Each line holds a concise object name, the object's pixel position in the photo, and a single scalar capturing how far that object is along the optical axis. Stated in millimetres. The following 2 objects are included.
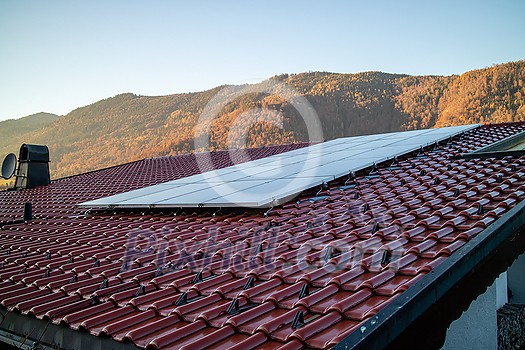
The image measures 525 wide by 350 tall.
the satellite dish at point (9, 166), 15727
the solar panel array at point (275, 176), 6953
